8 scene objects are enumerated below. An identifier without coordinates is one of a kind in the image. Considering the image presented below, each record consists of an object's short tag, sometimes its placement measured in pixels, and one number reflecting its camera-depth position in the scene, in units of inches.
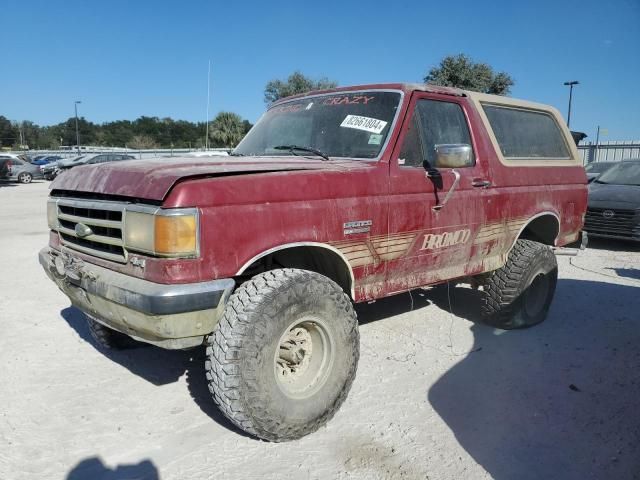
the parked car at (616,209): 344.2
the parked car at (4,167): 950.5
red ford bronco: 97.4
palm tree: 1473.9
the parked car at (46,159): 1371.3
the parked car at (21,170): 1008.9
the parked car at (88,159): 1006.4
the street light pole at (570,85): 1308.8
